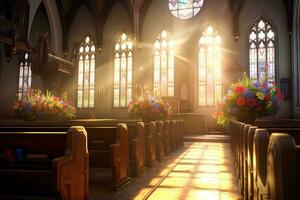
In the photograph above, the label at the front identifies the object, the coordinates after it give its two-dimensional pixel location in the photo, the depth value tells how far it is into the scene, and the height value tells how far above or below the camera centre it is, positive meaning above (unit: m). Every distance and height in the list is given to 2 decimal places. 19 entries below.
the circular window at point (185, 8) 12.13 +4.43
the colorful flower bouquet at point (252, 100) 4.09 +0.16
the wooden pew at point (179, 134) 7.10 -0.60
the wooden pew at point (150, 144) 4.42 -0.53
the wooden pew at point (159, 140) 5.04 -0.53
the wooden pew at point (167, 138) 5.72 -0.55
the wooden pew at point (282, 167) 0.89 -0.18
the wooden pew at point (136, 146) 3.79 -0.48
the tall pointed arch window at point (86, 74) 13.16 +1.68
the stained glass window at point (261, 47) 11.16 +2.52
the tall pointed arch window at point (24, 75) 13.95 +1.71
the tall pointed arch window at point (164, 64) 12.26 +2.02
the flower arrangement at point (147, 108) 5.67 +0.05
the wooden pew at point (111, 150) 3.06 -0.46
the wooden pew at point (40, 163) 2.23 -0.45
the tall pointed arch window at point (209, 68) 11.66 +1.78
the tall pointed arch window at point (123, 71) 12.72 +1.77
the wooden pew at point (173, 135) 6.38 -0.55
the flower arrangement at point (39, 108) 6.06 +0.03
